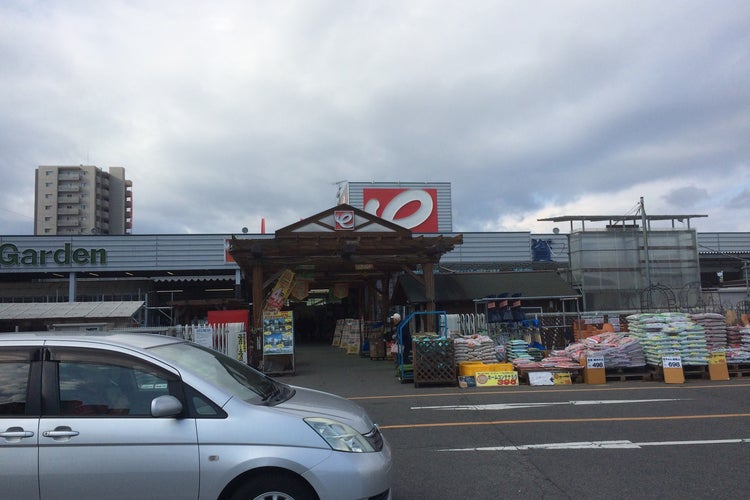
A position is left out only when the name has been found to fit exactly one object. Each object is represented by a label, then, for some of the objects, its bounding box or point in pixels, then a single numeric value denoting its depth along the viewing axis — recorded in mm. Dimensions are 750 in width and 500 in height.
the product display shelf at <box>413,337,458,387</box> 13180
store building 18156
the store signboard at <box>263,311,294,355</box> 16516
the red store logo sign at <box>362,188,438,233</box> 31641
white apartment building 101875
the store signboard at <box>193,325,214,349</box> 15156
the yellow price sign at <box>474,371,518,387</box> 13055
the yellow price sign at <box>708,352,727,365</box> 13430
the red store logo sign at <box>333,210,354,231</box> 17312
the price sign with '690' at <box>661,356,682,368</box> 13031
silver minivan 3602
